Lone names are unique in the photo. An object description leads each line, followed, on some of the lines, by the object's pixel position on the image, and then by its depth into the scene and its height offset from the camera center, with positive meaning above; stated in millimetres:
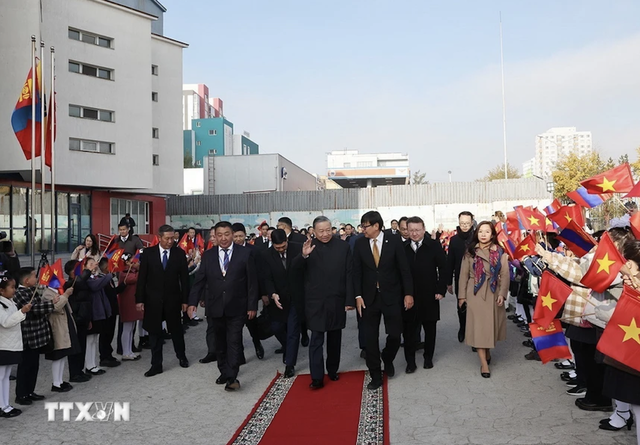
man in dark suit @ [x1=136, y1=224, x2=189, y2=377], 7293 -985
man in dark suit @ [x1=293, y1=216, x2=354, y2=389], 6320 -825
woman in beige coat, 6598 -923
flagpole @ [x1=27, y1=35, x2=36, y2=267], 12609 +2610
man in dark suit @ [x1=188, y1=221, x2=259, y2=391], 6586 -940
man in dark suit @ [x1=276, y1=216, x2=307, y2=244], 8078 -191
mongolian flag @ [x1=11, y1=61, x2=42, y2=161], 12875 +2727
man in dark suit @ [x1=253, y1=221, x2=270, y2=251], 11464 -311
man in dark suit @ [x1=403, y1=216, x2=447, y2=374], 7270 -924
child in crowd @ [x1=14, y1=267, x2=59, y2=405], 5930 -1276
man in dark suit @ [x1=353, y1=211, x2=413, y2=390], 6379 -808
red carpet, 4887 -2038
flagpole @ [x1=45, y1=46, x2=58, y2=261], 13286 +2729
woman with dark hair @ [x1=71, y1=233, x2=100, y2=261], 8102 -405
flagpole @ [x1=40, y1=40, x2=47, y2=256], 12938 +2312
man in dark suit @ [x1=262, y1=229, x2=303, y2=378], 7199 -1030
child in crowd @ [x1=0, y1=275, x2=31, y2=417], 5531 -1221
